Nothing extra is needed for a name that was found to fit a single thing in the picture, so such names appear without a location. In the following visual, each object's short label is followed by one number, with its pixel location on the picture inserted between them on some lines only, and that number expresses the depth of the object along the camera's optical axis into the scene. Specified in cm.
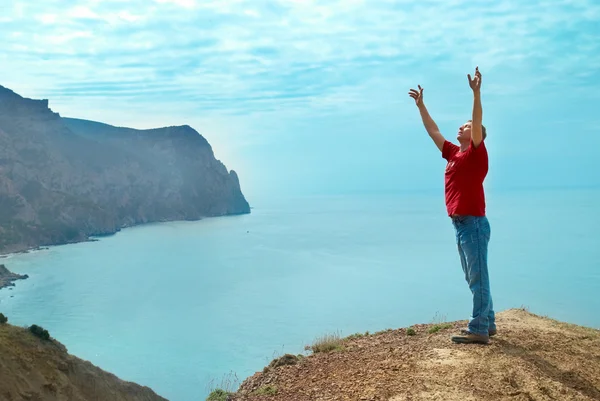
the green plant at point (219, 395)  758
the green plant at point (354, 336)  955
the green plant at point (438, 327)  852
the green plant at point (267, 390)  654
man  607
